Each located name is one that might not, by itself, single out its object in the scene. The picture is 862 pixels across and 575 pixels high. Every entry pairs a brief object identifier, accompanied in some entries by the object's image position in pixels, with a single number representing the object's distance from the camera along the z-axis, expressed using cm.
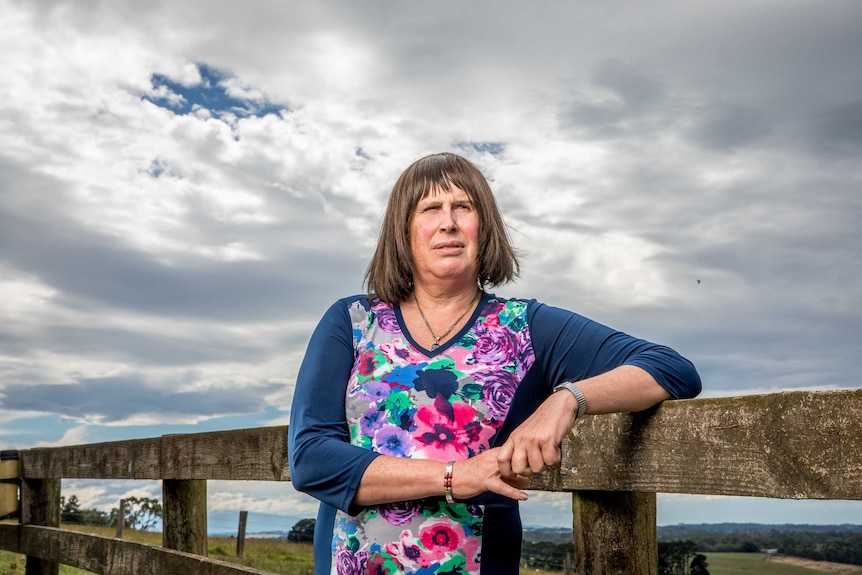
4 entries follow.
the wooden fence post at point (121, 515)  2032
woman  210
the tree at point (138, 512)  2310
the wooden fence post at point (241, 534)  1759
